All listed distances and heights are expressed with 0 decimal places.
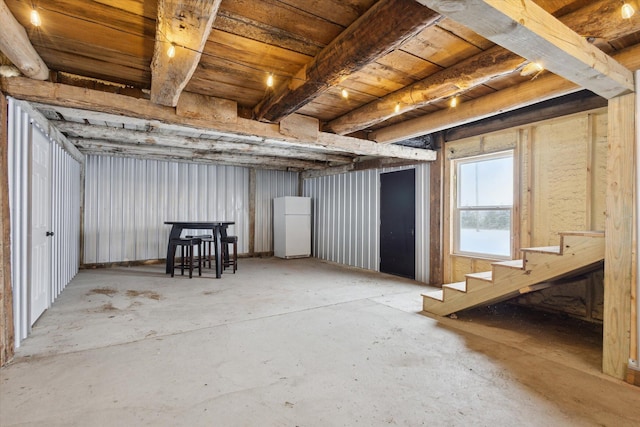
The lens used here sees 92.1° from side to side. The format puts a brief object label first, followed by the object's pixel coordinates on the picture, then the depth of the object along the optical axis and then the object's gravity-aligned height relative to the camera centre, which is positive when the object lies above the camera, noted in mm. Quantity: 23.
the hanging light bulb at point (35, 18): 1715 +1101
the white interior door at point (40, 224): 3072 -136
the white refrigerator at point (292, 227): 7773 -365
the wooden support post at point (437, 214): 4965 -16
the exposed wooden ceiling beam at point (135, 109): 2494 +952
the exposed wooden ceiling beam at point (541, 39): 1308 +882
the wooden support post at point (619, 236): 2148 -158
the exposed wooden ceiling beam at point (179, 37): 1530 +1008
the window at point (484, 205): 4215 +115
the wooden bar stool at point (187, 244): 5449 -568
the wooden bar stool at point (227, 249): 5973 -739
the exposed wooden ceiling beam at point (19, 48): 1791 +1089
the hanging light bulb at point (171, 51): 1858 +993
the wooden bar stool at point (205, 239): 5895 -513
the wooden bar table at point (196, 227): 5448 -348
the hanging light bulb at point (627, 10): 1679 +1115
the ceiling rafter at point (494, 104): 2544 +1098
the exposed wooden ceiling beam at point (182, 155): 5469 +1174
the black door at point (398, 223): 5508 -181
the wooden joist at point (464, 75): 1812 +1100
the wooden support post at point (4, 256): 2330 -341
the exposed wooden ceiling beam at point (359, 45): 1584 +1013
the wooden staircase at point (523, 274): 2457 -553
